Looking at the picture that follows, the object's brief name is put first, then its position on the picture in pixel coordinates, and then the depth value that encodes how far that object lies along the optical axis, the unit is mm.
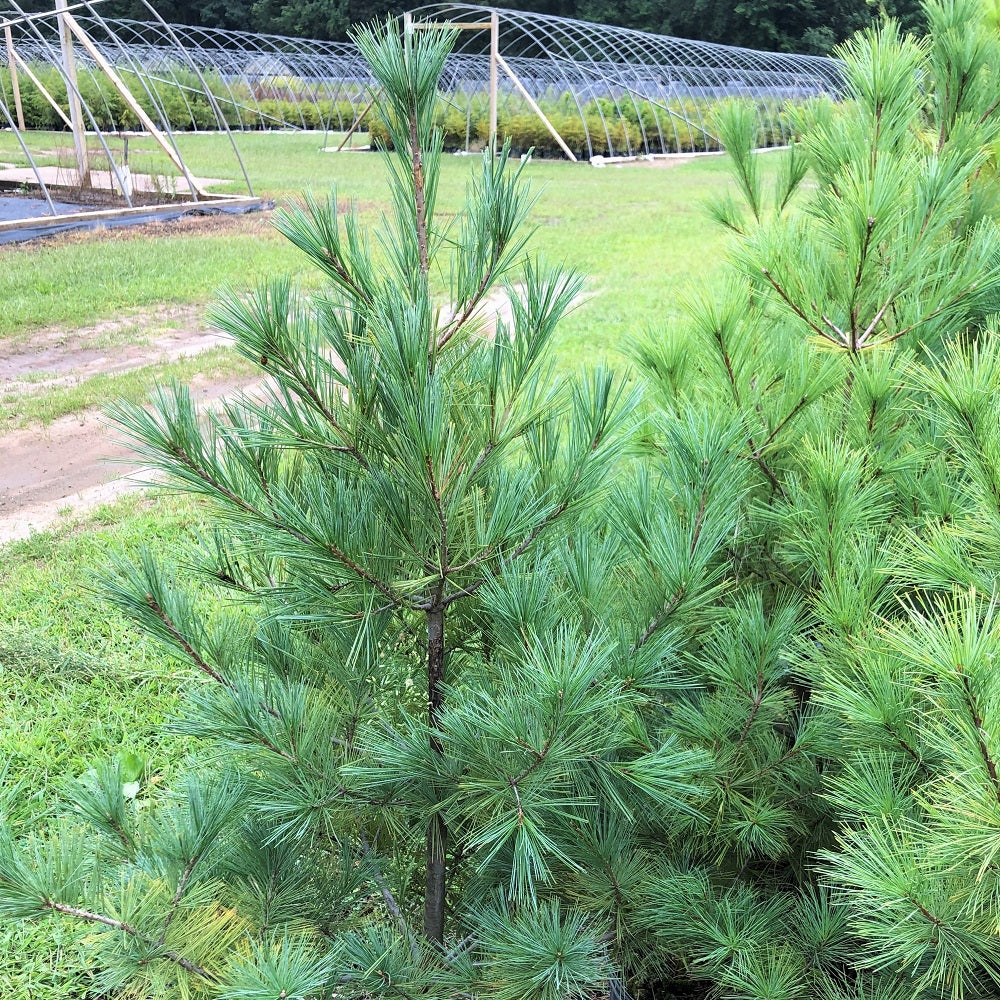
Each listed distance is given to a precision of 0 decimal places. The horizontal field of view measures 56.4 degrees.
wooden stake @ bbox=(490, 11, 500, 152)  19578
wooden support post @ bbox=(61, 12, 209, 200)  12484
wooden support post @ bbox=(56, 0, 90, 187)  14039
